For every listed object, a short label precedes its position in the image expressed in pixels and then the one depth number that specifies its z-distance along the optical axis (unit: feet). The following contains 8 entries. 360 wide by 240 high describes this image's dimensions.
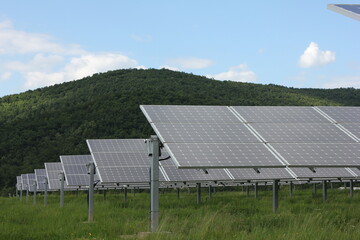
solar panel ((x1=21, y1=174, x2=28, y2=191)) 164.91
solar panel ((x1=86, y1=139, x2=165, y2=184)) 82.71
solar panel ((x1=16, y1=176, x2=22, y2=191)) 179.83
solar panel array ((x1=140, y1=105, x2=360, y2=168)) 52.24
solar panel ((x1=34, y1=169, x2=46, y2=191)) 147.94
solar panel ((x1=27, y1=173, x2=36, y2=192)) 152.17
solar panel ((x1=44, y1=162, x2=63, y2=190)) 120.95
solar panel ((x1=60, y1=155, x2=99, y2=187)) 98.78
